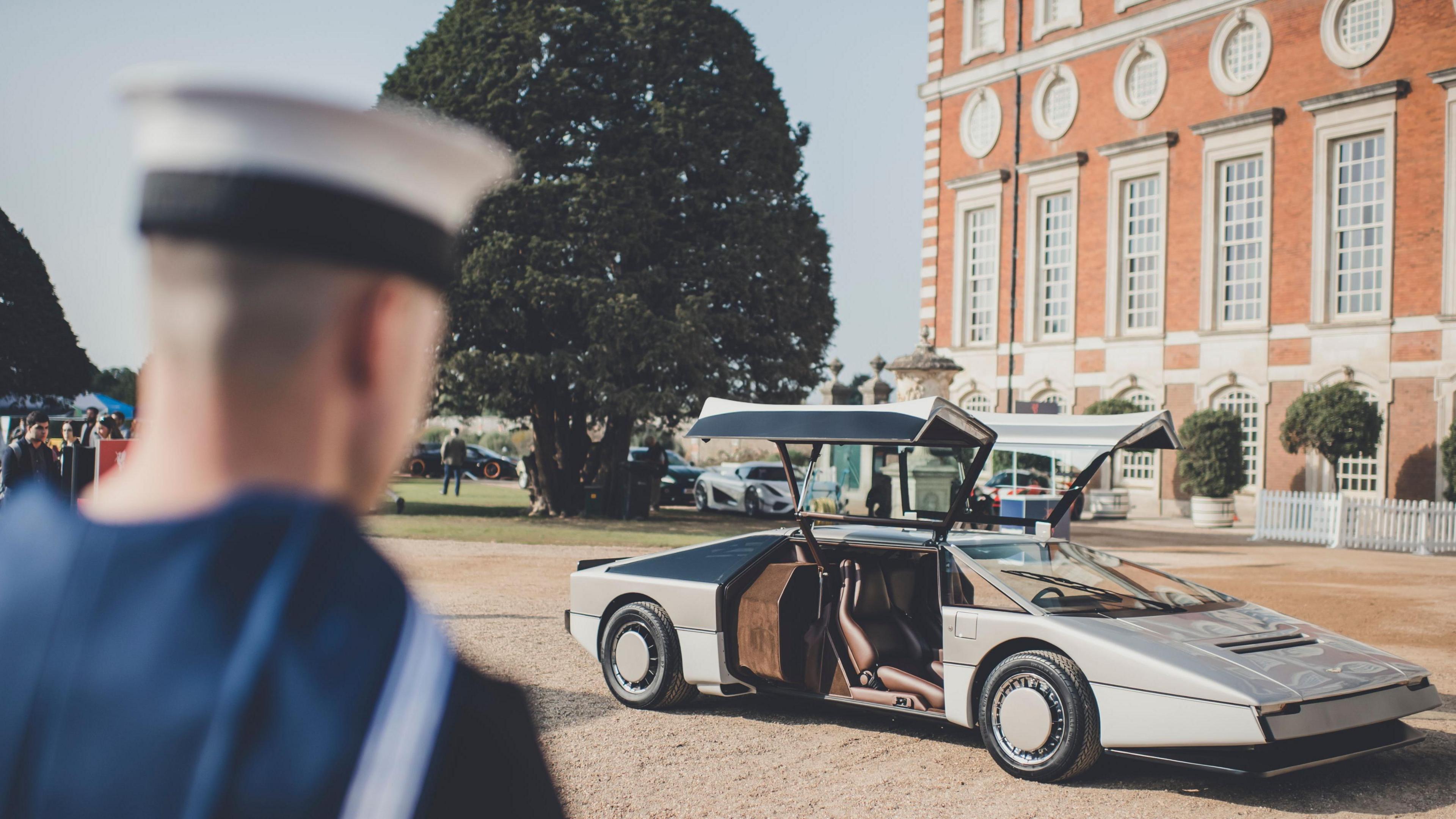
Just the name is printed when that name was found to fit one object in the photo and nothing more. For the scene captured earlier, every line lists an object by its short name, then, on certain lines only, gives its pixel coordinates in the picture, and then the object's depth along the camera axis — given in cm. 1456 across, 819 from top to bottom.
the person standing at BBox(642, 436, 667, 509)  2859
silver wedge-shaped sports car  588
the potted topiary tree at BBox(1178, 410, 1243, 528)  3086
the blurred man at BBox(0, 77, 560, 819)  79
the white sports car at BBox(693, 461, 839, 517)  3030
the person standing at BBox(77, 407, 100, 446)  1999
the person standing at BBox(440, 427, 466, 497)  3144
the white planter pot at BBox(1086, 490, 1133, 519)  3341
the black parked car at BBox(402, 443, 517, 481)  4688
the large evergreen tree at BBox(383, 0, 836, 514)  2378
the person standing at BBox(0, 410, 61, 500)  1364
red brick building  2927
